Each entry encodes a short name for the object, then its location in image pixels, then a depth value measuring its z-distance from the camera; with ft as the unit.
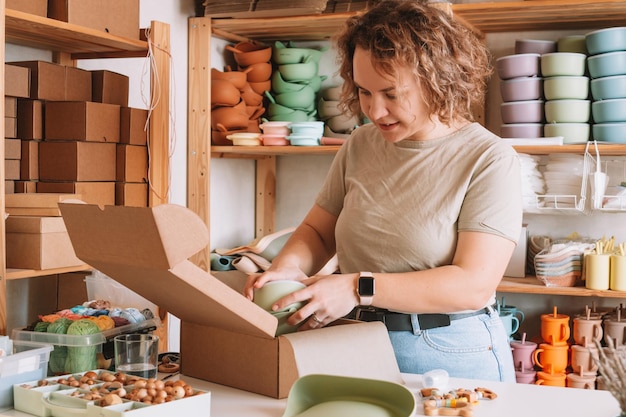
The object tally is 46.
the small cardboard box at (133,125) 7.56
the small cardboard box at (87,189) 6.98
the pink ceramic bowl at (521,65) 8.67
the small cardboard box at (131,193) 7.51
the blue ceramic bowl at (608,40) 8.20
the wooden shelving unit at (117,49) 6.81
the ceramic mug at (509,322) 8.68
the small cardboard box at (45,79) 6.86
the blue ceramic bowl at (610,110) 8.30
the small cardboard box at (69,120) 7.02
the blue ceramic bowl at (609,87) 8.27
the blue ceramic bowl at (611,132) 8.32
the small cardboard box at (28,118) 6.93
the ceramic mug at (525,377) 8.70
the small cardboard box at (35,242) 6.19
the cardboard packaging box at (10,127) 6.75
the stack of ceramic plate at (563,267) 8.54
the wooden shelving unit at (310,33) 8.38
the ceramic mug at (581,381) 8.52
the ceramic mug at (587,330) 8.65
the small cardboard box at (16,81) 6.59
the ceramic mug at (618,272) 8.26
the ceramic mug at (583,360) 8.59
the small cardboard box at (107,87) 7.53
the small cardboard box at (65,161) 7.00
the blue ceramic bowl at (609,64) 8.23
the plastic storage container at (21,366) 4.01
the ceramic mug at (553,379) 8.61
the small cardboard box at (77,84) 7.19
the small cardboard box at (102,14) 6.86
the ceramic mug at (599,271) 8.34
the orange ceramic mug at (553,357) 8.68
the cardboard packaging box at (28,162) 6.95
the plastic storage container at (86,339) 4.60
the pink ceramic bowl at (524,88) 8.70
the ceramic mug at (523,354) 8.76
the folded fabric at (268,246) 9.36
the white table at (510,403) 3.96
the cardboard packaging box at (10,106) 6.68
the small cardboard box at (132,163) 7.51
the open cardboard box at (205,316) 3.64
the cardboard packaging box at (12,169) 6.81
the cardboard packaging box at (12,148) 6.79
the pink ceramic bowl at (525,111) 8.70
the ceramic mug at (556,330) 8.79
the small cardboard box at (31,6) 6.41
